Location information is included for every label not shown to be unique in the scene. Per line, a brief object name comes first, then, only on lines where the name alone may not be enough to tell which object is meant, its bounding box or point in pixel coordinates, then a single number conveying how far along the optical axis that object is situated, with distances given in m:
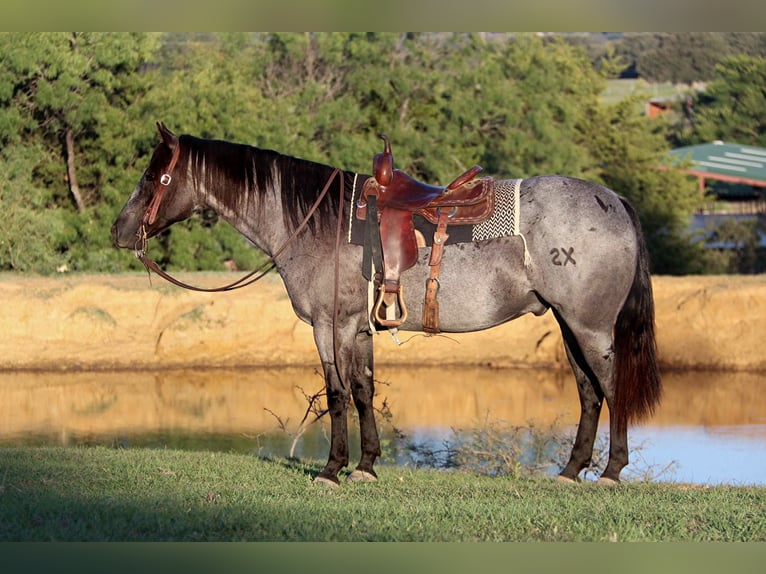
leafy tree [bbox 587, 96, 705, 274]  52.22
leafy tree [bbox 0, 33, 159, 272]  42.31
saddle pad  13.83
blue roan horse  13.83
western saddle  13.84
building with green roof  62.50
